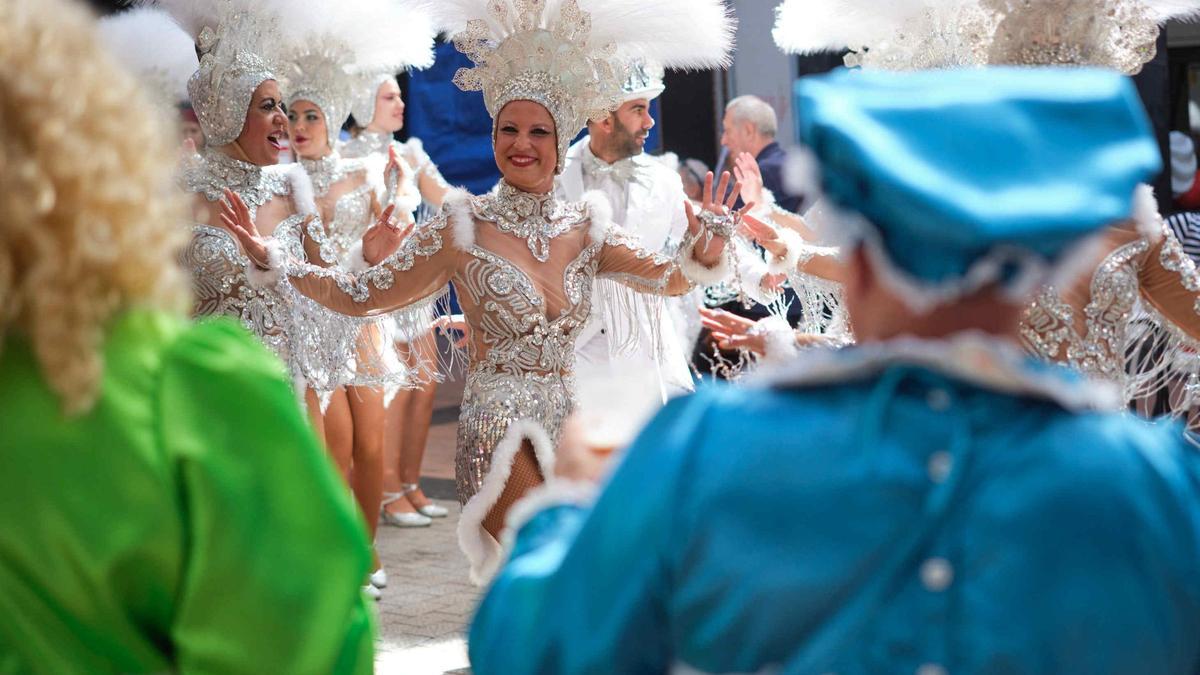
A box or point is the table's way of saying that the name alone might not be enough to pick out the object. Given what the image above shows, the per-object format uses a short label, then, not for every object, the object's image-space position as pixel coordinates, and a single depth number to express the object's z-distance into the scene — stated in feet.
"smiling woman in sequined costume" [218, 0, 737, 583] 15.17
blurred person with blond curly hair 5.43
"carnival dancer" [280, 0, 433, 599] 19.35
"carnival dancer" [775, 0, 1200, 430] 14.03
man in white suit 23.58
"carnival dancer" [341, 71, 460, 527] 25.08
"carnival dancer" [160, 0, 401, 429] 17.67
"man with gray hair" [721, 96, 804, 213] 27.53
